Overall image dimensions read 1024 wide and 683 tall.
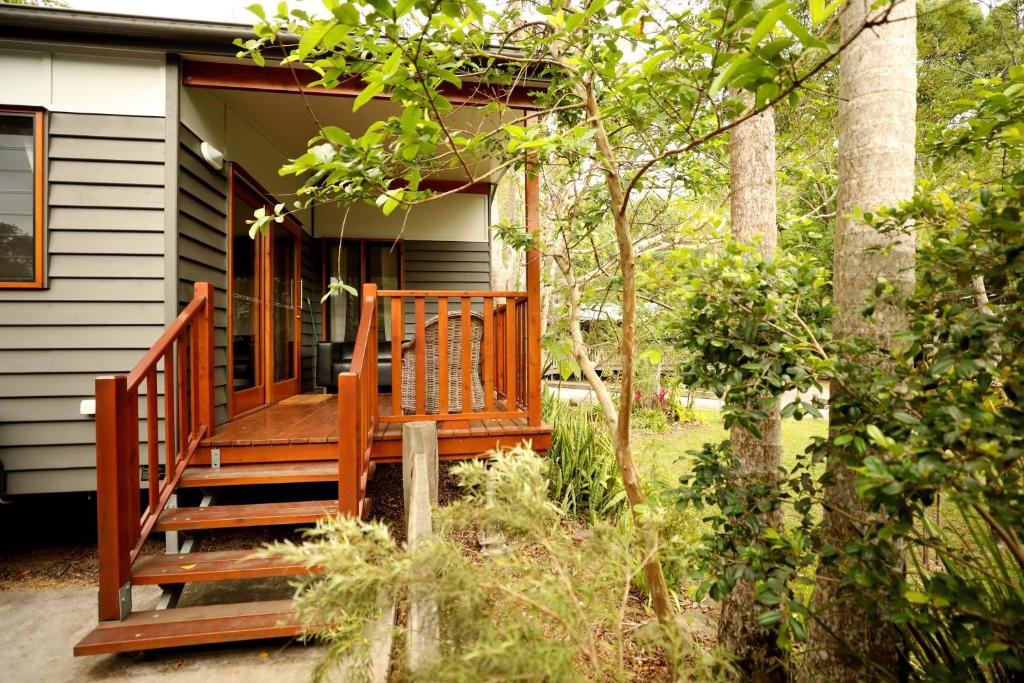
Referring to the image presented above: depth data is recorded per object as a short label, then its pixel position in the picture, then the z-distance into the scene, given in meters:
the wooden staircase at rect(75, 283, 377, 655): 2.21
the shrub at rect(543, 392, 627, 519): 3.93
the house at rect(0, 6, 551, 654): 2.69
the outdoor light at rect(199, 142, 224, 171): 3.66
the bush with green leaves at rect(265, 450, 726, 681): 1.05
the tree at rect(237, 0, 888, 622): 1.12
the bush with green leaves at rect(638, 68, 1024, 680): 1.11
